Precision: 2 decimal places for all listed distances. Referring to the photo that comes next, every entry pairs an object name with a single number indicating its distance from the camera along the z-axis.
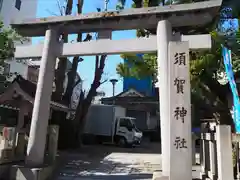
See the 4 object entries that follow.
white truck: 16.15
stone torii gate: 5.91
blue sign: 7.31
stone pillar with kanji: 4.68
